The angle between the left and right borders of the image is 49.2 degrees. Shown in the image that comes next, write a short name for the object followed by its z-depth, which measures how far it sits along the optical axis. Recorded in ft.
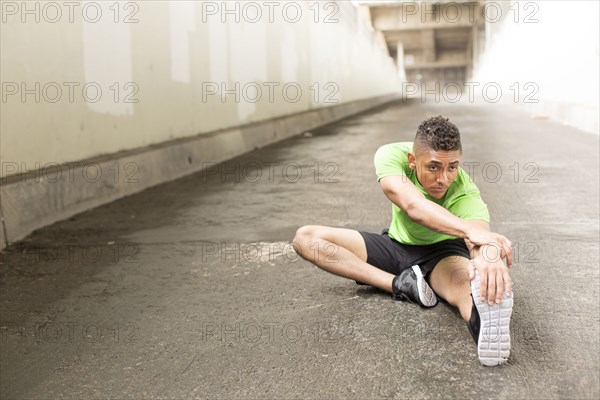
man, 8.29
